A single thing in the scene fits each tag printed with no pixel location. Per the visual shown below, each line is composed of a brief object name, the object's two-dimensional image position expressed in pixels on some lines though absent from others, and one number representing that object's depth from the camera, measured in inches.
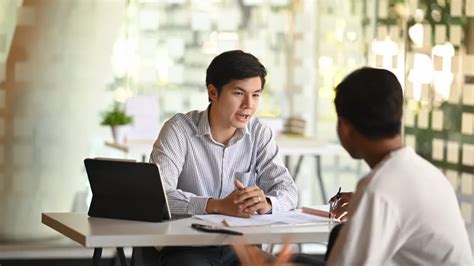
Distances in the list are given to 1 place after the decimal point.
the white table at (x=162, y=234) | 164.7
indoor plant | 336.0
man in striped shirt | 205.8
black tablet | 178.6
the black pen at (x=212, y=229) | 168.7
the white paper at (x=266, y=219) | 180.6
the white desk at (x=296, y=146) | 323.5
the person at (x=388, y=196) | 122.2
